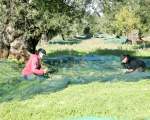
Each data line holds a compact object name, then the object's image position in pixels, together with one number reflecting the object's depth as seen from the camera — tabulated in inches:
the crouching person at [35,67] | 466.3
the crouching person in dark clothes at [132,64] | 565.8
